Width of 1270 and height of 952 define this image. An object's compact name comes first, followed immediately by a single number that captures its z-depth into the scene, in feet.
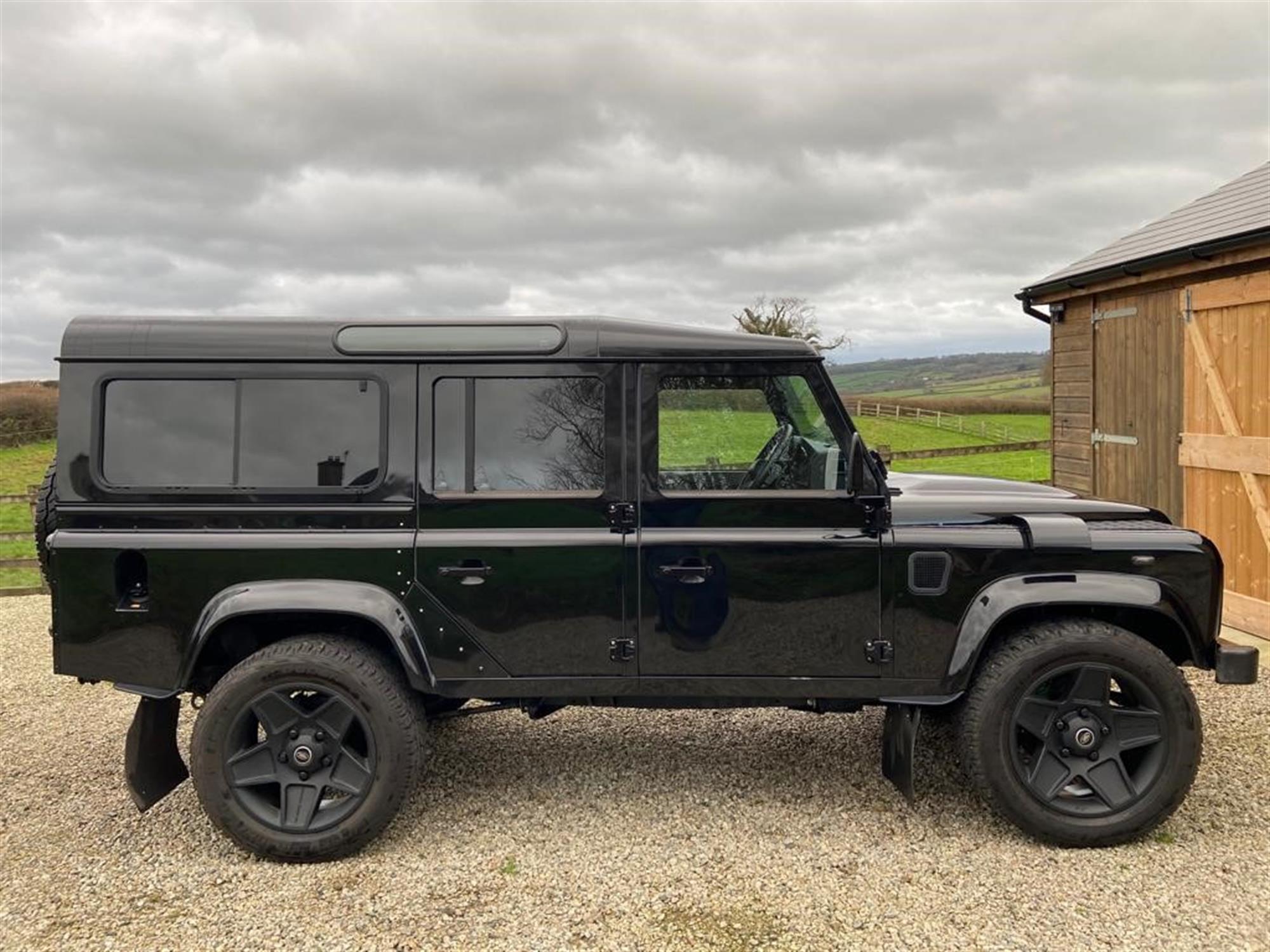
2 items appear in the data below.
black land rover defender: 10.83
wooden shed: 20.83
